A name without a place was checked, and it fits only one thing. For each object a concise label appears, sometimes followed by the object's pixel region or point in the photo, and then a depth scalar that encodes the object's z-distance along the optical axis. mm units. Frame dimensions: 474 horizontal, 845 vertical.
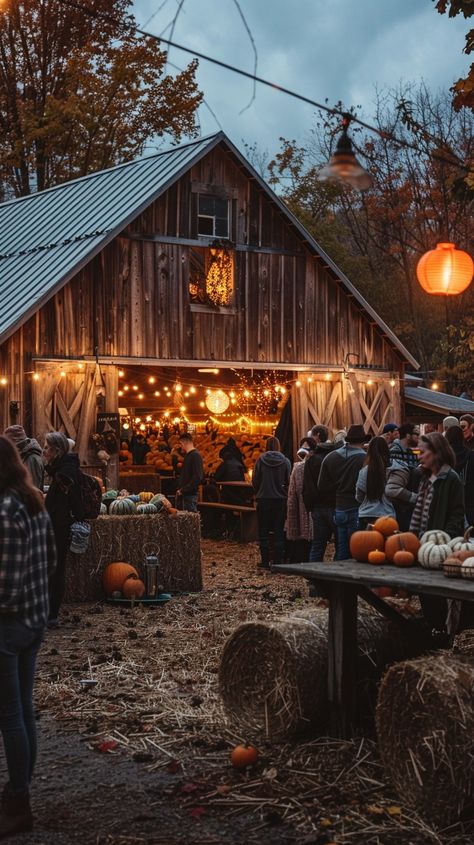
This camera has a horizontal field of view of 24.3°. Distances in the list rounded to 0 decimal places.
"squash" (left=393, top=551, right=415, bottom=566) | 6879
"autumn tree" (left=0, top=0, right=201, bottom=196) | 31016
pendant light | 8394
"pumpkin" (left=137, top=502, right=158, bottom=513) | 13320
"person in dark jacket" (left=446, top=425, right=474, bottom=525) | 11039
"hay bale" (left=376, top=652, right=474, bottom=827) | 5312
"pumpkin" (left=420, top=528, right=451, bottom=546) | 7031
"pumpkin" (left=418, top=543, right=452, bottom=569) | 6746
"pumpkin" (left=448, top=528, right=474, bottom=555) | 6539
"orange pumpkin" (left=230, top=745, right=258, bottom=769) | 6266
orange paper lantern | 12906
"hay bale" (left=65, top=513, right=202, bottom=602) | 12734
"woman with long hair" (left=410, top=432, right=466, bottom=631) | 7992
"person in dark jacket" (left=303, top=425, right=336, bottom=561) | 12742
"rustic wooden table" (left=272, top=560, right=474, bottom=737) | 6586
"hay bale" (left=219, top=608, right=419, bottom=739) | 6562
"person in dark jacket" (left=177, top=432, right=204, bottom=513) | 16891
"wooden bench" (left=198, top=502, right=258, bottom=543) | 19656
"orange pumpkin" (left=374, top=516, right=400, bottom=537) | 7418
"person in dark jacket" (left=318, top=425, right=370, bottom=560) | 11898
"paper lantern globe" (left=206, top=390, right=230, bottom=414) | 21516
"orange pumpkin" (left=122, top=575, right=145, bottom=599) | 12438
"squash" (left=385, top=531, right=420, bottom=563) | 7027
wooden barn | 17328
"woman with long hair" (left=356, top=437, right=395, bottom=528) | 10312
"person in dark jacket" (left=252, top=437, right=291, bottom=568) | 15281
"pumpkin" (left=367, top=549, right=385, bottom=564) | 7039
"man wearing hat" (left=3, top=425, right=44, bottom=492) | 11000
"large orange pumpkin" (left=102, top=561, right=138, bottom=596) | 12641
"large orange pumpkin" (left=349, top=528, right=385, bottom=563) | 7215
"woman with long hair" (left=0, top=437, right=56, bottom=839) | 5363
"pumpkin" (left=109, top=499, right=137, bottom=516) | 13219
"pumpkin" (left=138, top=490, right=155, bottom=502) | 14328
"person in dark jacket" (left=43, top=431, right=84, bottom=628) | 11008
